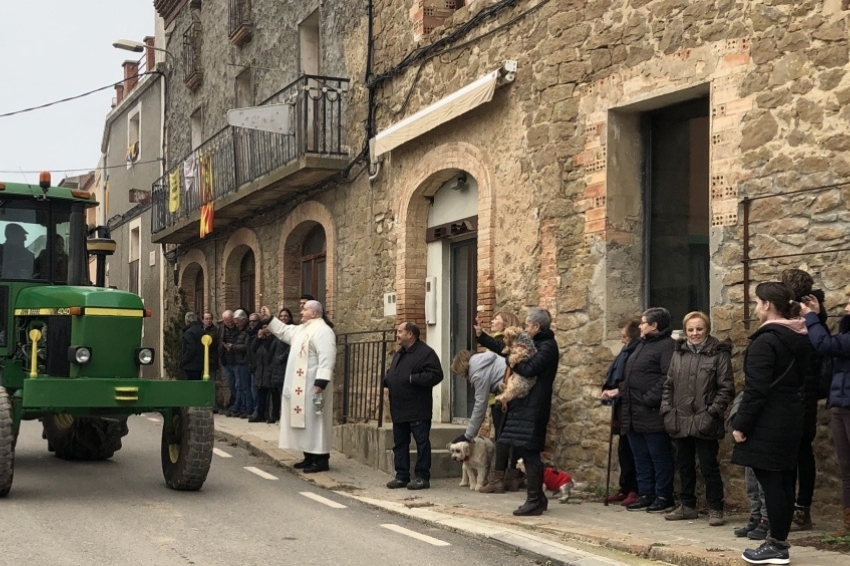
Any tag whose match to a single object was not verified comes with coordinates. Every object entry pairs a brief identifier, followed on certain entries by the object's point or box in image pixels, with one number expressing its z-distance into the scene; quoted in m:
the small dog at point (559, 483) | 9.80
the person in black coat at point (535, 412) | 9.05
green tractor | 9.42
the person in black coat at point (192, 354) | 18.11
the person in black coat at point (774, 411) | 6.84
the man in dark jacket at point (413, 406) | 10.94
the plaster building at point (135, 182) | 27.84
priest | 11.80
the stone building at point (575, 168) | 8.80
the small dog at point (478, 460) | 10.67
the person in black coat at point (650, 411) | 9.16
